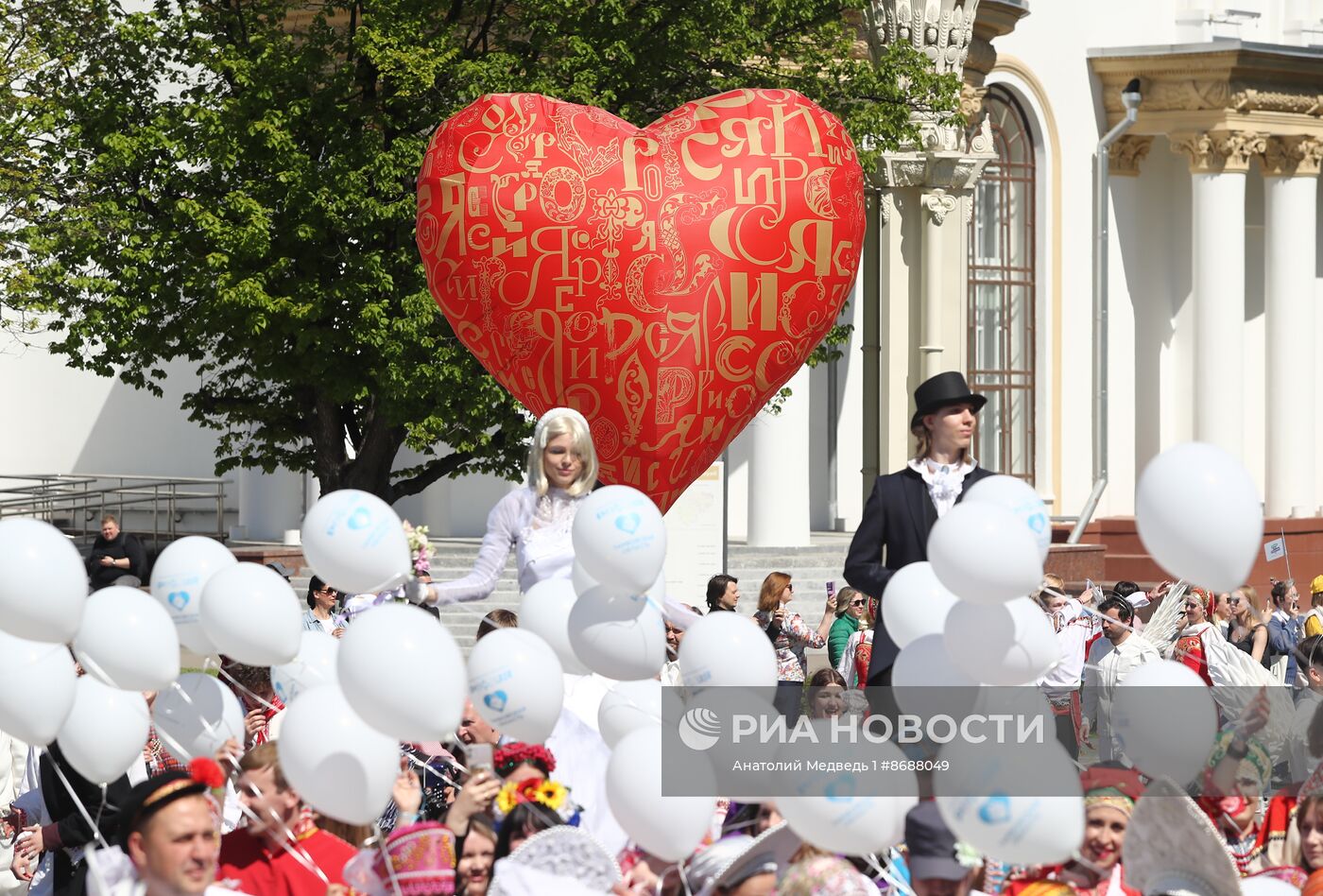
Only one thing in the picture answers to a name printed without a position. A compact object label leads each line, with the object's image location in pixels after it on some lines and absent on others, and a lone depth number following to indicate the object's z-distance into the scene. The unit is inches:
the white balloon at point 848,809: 390.0
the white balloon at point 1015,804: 378.3
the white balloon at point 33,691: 455.5
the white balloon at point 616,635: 490.3
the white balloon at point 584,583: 511.2
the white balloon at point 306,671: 507.5
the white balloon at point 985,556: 418.3
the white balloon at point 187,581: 502.3
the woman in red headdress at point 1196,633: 805.2
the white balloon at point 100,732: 474.0
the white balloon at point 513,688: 460.1
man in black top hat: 546.3
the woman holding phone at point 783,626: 948.7
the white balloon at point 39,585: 452.8
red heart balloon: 787.4
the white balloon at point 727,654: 472.4
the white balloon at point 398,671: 418.3
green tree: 1337.4
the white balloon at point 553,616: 514.0
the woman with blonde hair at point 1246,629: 1023.6
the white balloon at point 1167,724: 434.3
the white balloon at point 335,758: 421.4
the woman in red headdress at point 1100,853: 428.1
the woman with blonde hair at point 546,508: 569.3
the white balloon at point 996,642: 430.3
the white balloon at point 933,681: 447.5
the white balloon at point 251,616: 475.8
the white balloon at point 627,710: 496.7
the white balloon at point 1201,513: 415.2
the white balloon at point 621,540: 480.7
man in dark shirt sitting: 1375.5
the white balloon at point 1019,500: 459.8
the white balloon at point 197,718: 500.1
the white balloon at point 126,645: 466.9
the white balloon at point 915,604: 462.3
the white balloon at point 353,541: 494.3
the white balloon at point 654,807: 418.3
